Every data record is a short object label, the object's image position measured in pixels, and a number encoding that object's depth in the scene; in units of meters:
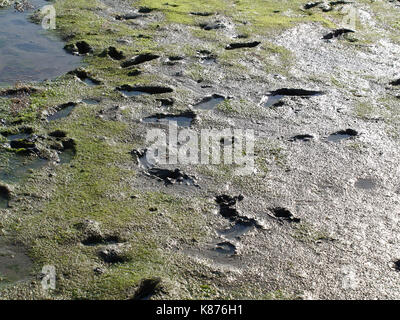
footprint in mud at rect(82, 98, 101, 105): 7.61
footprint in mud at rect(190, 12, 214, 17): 12.03
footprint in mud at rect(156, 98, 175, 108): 7.61
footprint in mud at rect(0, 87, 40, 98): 7.72
